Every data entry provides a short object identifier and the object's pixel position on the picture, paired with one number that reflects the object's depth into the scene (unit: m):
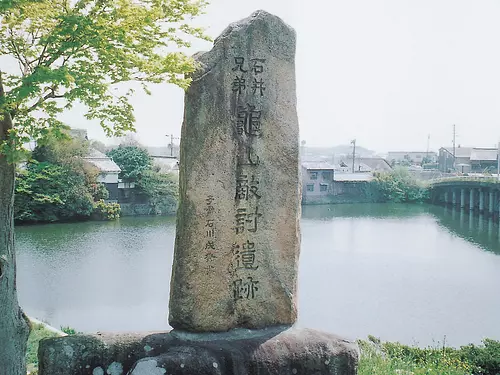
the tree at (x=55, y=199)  19.14
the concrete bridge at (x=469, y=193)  25.84
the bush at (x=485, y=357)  5.97
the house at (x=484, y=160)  38.44
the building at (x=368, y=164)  41.59
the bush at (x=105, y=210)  21.02
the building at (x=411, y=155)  58.51
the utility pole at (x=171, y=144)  31.48
